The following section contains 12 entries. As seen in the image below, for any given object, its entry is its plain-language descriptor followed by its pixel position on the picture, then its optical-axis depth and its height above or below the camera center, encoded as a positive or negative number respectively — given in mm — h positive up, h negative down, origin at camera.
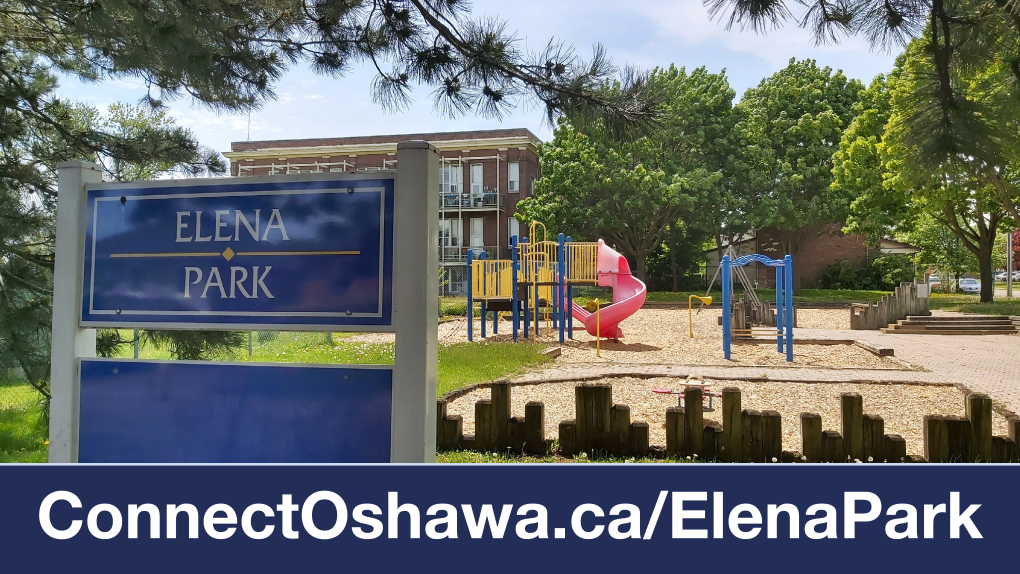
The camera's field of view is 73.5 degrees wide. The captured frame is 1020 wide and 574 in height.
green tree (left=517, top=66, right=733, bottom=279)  29234 +5196
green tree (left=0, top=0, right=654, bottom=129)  4152 +1782
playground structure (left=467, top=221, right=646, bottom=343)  14477 +398
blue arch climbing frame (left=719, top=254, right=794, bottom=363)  11354 -22
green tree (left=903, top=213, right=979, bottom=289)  36719 +2854
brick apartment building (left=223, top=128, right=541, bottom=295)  37938 +7002
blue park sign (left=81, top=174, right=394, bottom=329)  2010 +135
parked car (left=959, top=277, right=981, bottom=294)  46388 +994
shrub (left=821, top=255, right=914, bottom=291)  33344 +1321
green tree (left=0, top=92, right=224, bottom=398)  4492 +930
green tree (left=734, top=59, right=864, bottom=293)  29875 +7048
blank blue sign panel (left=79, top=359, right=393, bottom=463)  2010 -351
